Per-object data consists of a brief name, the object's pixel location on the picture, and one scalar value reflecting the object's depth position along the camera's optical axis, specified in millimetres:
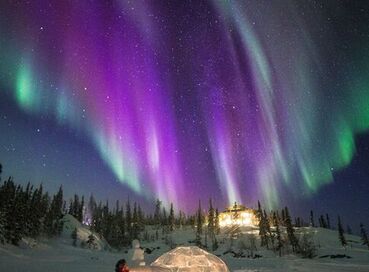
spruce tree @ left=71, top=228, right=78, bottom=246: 87525
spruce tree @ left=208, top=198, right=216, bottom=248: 126625
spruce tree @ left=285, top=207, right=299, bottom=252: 92812
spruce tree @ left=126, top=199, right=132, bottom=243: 136088
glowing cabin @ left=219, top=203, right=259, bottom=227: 158738
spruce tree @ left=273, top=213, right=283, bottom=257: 91544
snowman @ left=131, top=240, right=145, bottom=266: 18016
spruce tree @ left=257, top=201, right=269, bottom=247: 108050
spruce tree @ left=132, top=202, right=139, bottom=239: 140825
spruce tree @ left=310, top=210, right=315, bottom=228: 163750
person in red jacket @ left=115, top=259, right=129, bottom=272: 12680
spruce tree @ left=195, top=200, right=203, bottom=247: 120962
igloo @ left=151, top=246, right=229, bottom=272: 26466
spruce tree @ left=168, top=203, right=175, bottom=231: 159262
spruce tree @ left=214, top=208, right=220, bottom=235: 139525
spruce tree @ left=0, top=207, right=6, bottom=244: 50325
